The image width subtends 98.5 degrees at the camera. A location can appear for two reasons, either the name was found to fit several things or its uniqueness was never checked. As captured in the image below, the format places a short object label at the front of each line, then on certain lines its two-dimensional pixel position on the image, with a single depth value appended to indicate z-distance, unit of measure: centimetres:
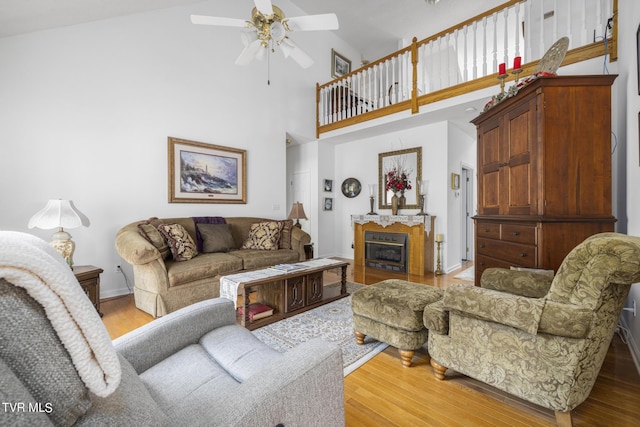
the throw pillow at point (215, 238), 356
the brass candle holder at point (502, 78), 253
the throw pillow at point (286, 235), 404
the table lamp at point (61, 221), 242
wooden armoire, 204
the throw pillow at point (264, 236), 388
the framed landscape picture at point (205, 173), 383
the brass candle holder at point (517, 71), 246
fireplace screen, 455
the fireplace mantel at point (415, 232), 436
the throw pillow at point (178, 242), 307
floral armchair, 109
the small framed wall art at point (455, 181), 463
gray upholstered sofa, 38
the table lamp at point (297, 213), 457
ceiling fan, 233
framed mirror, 477
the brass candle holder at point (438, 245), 442
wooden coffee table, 238
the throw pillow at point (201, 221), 362
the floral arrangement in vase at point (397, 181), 482
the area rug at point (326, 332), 197
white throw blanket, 38
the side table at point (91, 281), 254
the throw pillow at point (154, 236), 297
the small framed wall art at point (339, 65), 602
